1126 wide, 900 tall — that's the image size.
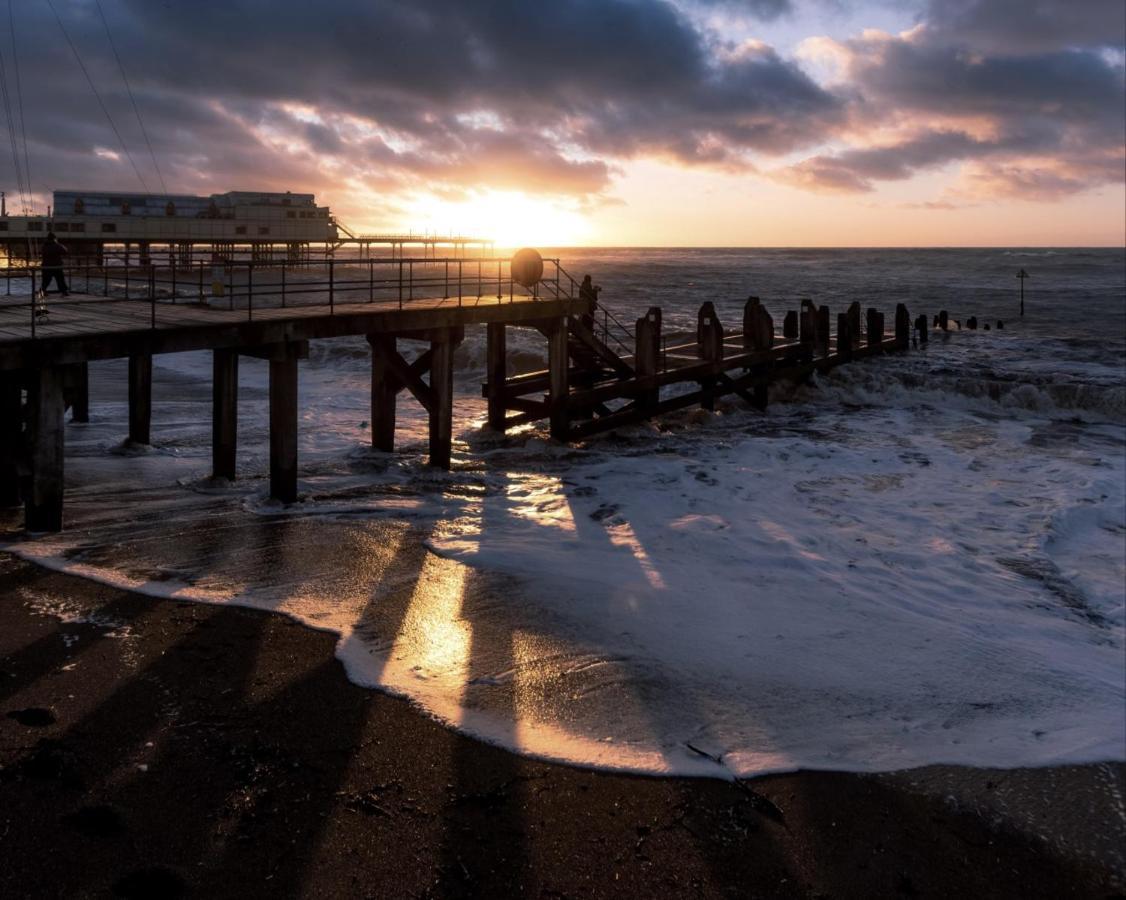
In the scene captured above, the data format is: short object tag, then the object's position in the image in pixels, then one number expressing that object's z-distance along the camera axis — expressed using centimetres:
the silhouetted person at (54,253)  1852
